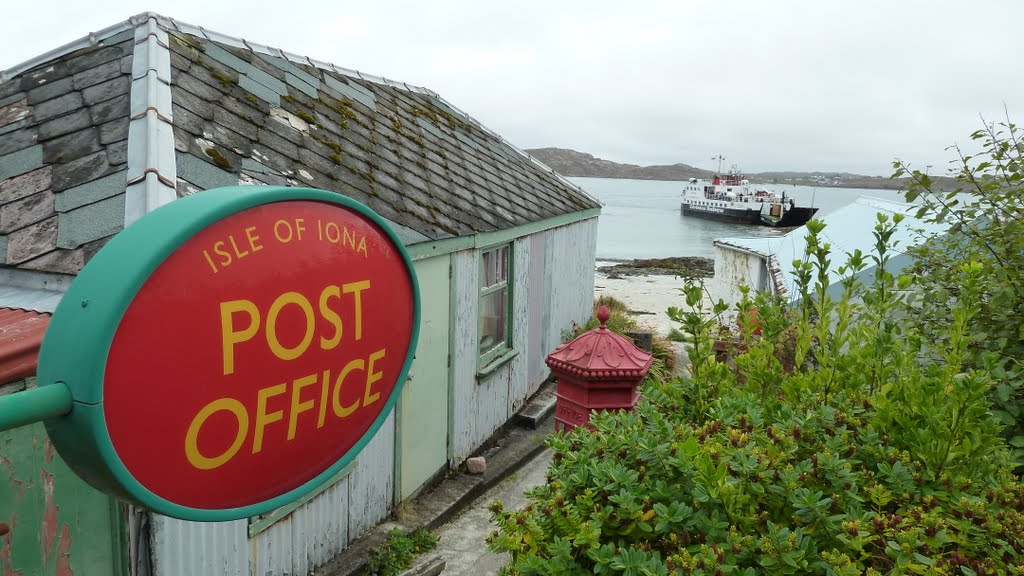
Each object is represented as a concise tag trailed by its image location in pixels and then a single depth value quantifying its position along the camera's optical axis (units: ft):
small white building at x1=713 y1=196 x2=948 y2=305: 40.30
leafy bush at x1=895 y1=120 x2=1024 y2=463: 10.72
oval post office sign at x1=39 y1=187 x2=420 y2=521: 4.09
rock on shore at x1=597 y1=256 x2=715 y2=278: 119.03
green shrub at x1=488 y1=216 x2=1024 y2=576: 7.22
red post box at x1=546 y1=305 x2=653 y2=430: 15.62
